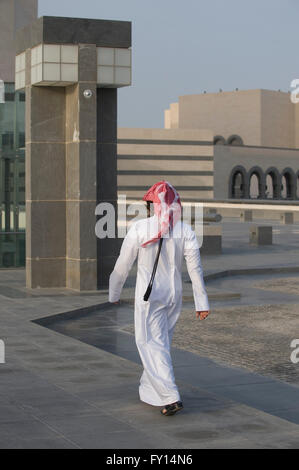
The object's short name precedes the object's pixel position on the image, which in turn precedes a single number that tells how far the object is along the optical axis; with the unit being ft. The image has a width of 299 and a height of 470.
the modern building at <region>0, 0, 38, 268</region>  75.31
